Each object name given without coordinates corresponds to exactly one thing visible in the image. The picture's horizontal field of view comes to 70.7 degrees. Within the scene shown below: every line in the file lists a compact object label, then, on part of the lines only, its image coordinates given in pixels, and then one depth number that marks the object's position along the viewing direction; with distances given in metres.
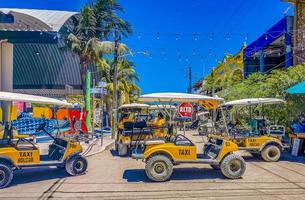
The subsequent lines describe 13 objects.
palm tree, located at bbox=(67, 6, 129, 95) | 14.10
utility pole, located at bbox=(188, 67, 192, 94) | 35.96
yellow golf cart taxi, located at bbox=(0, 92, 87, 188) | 4.91
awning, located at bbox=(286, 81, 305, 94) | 7.56
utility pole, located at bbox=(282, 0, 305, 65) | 13.50
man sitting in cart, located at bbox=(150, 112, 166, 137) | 7.88
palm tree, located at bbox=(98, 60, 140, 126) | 19.97
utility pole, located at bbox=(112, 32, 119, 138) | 12.13
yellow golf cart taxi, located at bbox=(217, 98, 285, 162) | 7.08
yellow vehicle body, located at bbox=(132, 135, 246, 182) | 5.13
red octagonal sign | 6.84
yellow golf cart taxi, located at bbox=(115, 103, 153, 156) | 7.04
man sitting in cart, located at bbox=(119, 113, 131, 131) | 9.95
